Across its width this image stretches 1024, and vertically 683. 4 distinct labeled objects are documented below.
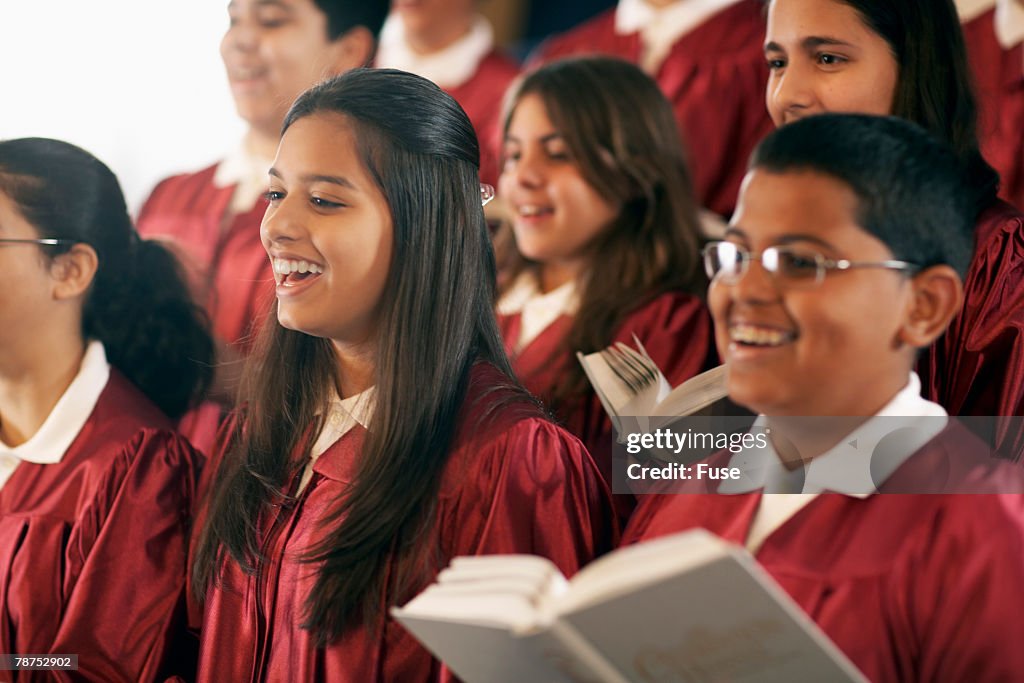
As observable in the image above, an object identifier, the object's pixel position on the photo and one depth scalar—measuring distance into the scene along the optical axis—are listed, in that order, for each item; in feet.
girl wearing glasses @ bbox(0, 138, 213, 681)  6.59
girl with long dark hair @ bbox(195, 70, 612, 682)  6.00
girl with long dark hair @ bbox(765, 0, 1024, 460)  6.28
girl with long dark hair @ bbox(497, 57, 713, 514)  7.66
